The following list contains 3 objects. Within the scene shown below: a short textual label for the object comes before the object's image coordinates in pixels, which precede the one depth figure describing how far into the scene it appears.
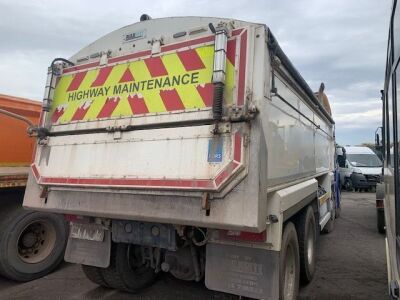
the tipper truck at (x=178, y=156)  2.52
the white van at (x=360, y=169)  16.30
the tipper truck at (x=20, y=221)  4.39
